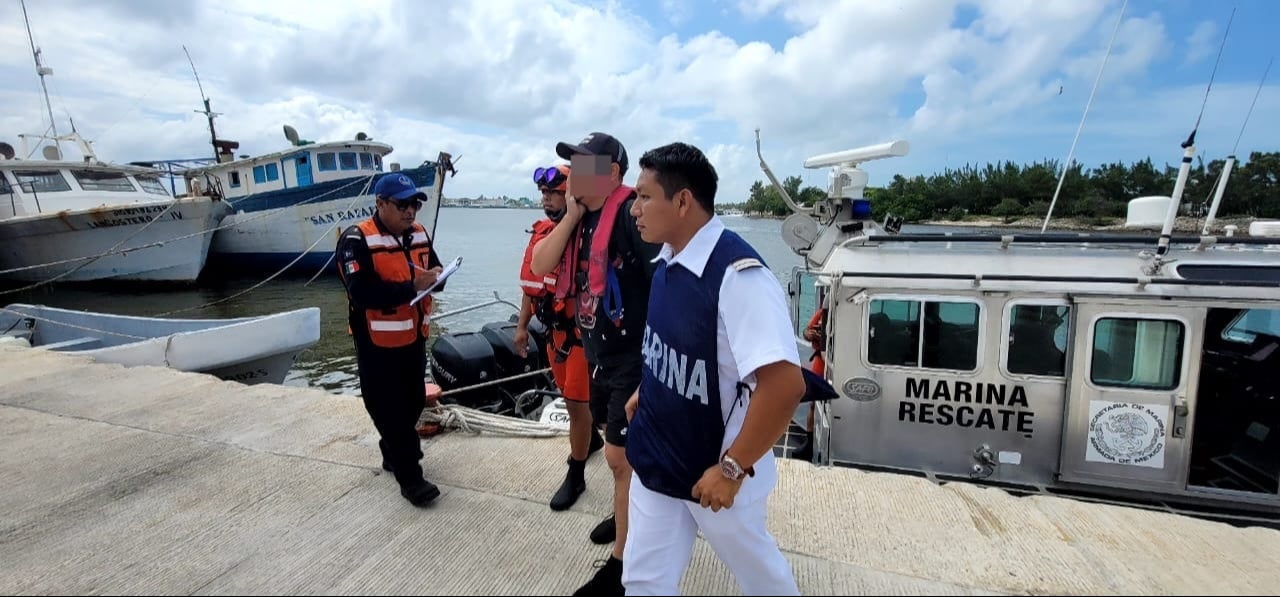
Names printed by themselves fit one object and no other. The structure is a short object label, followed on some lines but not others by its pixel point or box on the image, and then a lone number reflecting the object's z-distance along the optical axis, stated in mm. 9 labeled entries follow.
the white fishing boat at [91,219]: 20562
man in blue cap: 2910
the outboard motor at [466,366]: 5887
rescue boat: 4410
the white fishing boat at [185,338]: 7066
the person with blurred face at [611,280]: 2324
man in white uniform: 1490
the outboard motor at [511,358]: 6195
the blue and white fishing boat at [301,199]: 23172
